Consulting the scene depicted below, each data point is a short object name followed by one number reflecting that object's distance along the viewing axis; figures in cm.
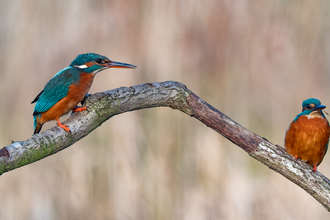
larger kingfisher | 699
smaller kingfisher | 701
